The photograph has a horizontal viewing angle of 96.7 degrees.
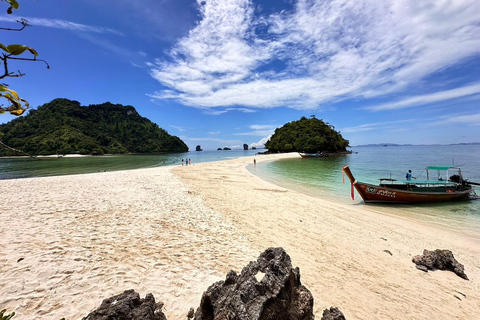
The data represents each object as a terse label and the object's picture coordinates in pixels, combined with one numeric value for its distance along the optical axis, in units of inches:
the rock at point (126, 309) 112.3
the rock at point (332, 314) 125.9
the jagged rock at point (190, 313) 151.4
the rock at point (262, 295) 111.3
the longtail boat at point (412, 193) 619.8
